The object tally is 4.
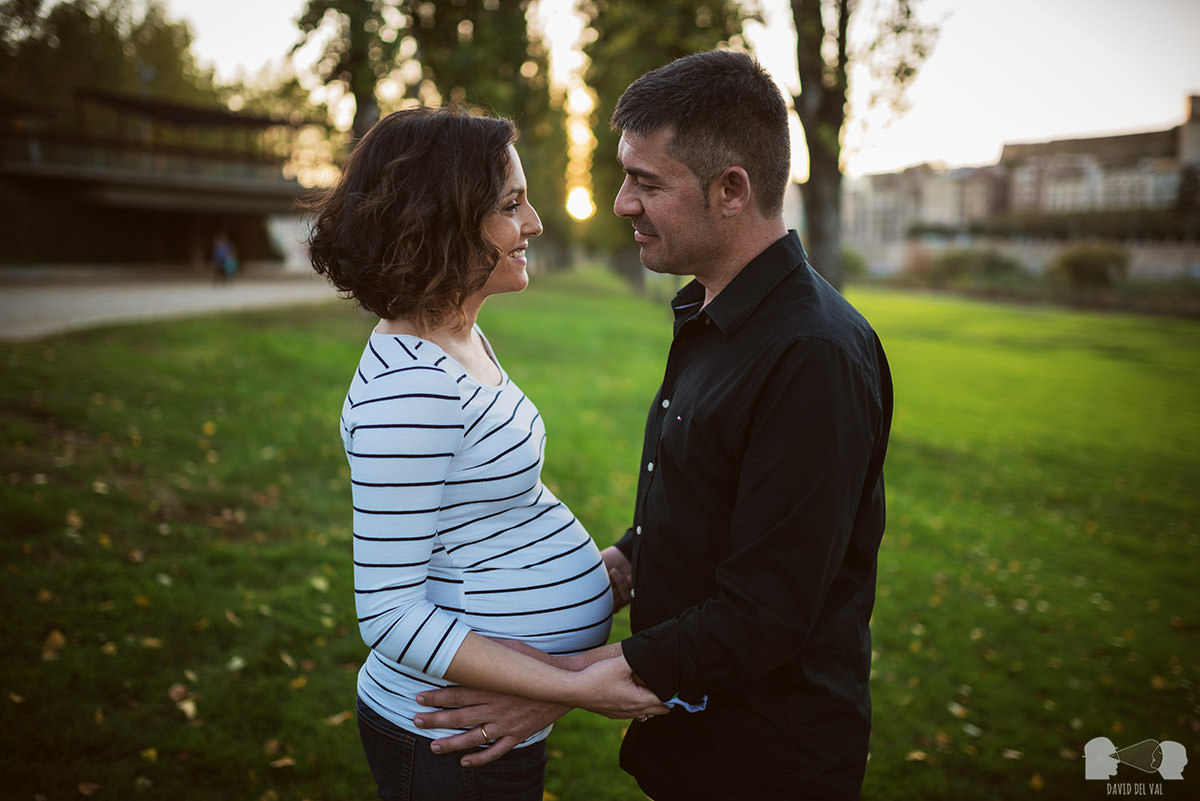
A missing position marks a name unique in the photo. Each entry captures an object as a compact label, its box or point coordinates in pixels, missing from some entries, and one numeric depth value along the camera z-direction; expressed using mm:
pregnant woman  1773
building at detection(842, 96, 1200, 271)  51250
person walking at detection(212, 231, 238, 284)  30609
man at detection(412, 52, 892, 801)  1799
